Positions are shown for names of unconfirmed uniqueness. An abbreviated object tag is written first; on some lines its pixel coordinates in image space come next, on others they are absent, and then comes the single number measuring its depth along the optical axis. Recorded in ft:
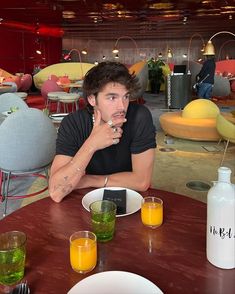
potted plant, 30.86
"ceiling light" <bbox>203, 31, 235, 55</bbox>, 22.17
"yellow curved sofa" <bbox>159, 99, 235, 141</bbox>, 11.72
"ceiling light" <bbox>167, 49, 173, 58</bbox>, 44.98
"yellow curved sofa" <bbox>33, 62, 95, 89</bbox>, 28.06
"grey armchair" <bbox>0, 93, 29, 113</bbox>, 9.53
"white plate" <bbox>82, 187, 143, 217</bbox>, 3.18
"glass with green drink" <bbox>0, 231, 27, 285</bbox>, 2.17
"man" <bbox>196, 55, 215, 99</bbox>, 19.81
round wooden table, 2.13
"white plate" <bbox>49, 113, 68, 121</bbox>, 8.81
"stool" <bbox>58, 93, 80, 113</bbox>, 14.76
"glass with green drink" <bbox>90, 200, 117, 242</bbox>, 2.65
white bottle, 2.07
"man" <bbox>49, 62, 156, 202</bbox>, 3.62
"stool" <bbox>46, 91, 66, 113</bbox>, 15.56
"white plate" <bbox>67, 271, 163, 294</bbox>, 2.01
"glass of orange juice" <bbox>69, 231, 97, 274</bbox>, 2.23
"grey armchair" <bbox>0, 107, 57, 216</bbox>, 6.34
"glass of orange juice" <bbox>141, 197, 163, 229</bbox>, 2.83
